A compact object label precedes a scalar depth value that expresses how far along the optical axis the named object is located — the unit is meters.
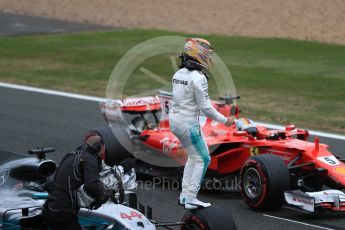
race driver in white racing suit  21.17
